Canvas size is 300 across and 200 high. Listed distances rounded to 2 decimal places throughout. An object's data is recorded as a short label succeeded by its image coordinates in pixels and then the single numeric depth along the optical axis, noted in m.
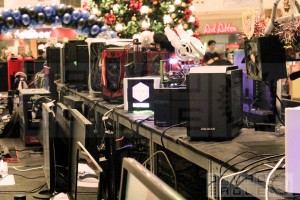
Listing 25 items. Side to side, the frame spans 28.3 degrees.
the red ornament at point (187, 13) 10.17
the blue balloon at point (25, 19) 11.39
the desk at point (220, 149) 2.11
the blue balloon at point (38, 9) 11.49
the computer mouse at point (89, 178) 1.86
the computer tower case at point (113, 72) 4.89
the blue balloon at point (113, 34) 9.39
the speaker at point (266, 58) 2.49
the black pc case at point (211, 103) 2.77
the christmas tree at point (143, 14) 9.70
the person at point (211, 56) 8.11
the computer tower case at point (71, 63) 6.51
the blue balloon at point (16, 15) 11.37
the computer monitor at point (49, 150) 2.94
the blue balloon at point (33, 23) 11.51
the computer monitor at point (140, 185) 1.01
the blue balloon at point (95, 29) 10.62
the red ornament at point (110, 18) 9.95
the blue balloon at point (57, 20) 11.55
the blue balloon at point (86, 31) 10.97
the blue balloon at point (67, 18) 11.38
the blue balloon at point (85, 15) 10.96
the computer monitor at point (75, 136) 2.16
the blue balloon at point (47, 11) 11.41
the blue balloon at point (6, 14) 11.40
